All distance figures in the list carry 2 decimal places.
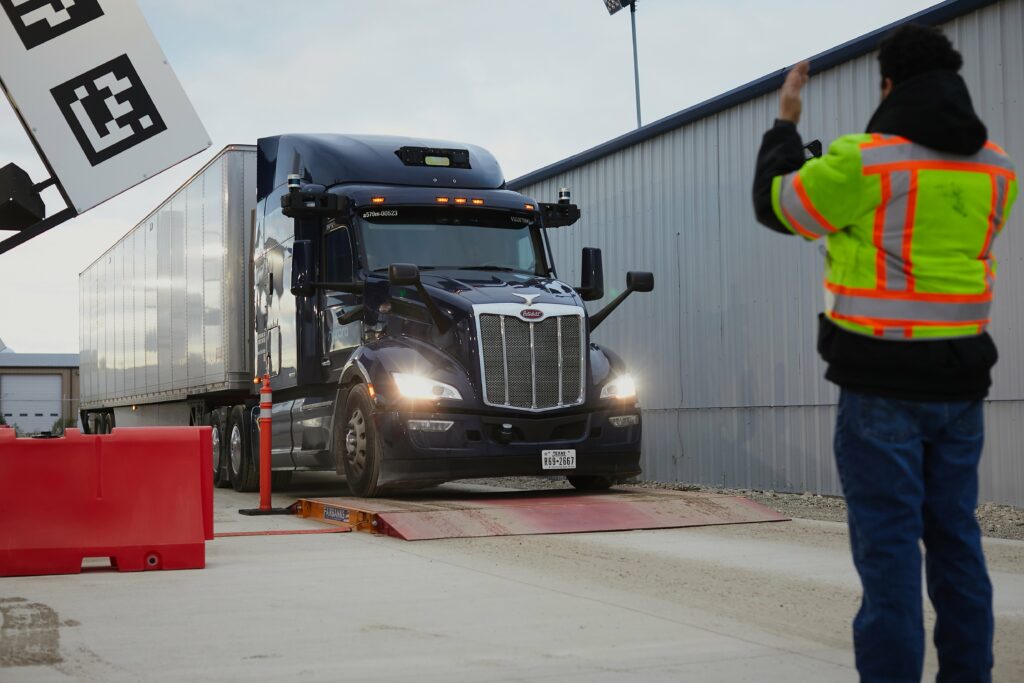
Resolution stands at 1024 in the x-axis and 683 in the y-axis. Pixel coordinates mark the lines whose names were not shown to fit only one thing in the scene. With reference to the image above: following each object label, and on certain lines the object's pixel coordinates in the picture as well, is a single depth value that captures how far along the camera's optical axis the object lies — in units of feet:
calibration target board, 15.56
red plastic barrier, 26.91
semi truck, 38.81
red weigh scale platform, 33.22
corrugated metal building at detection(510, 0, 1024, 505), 40.63
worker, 12.13
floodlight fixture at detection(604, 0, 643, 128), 144.15
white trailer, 54.19
